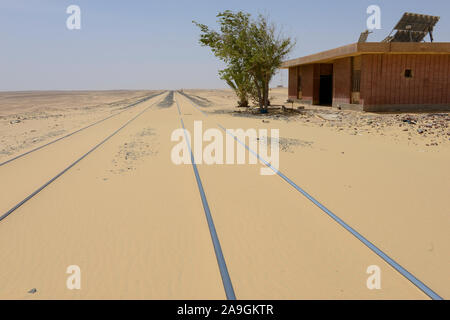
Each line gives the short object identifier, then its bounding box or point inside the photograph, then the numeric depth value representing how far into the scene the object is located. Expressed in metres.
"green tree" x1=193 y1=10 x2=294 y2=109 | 22.02
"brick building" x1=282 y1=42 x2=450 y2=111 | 18.91
